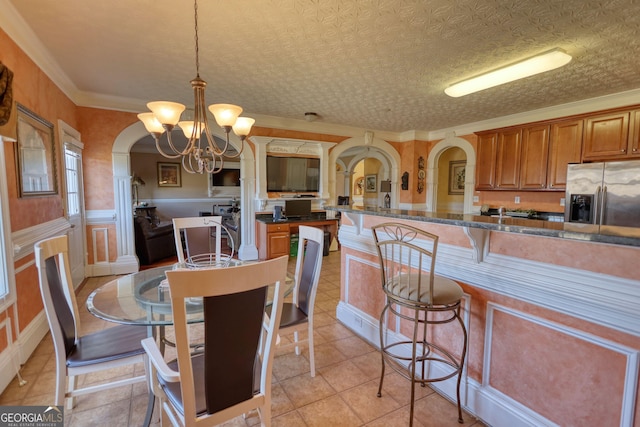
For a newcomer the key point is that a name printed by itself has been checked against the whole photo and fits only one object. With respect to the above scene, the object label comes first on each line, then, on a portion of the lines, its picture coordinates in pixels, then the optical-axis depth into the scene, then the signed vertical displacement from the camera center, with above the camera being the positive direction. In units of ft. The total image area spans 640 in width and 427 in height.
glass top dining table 4.77 -2.09
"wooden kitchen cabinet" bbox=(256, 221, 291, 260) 16.38 -2.76
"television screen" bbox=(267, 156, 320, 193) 17.49 +1.03
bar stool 5.02 -1.88
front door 11.77 -0.79
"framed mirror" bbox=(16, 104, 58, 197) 7.57 +0.94
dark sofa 15.33 -2.82
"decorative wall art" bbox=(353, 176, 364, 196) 35.17 +0.55
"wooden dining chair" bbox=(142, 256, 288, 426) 3.22 -1.93
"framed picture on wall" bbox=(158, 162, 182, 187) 28.71 +1.44
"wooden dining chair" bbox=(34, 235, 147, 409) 4.65 -2.73
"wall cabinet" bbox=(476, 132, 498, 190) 16.22 +1.81
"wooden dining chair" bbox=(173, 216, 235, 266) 8.68 -1.32
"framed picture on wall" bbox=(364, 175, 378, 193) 31.48 +0.95
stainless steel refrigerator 10.63 +0.04
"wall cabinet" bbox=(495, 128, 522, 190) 15.16 +1.82
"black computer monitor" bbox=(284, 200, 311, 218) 17.93 -1.06
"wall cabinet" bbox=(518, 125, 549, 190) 14.12 +1.77
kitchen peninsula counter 3.80 -1.94
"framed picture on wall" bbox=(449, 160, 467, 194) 22.41 +1.28
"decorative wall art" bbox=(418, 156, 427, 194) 20.76 +1.22
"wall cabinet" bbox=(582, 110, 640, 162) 11.53 +2.38
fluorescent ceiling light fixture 8.36 +3.84
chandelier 6.09 +1.58
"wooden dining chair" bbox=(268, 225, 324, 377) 6.51 -2.35
